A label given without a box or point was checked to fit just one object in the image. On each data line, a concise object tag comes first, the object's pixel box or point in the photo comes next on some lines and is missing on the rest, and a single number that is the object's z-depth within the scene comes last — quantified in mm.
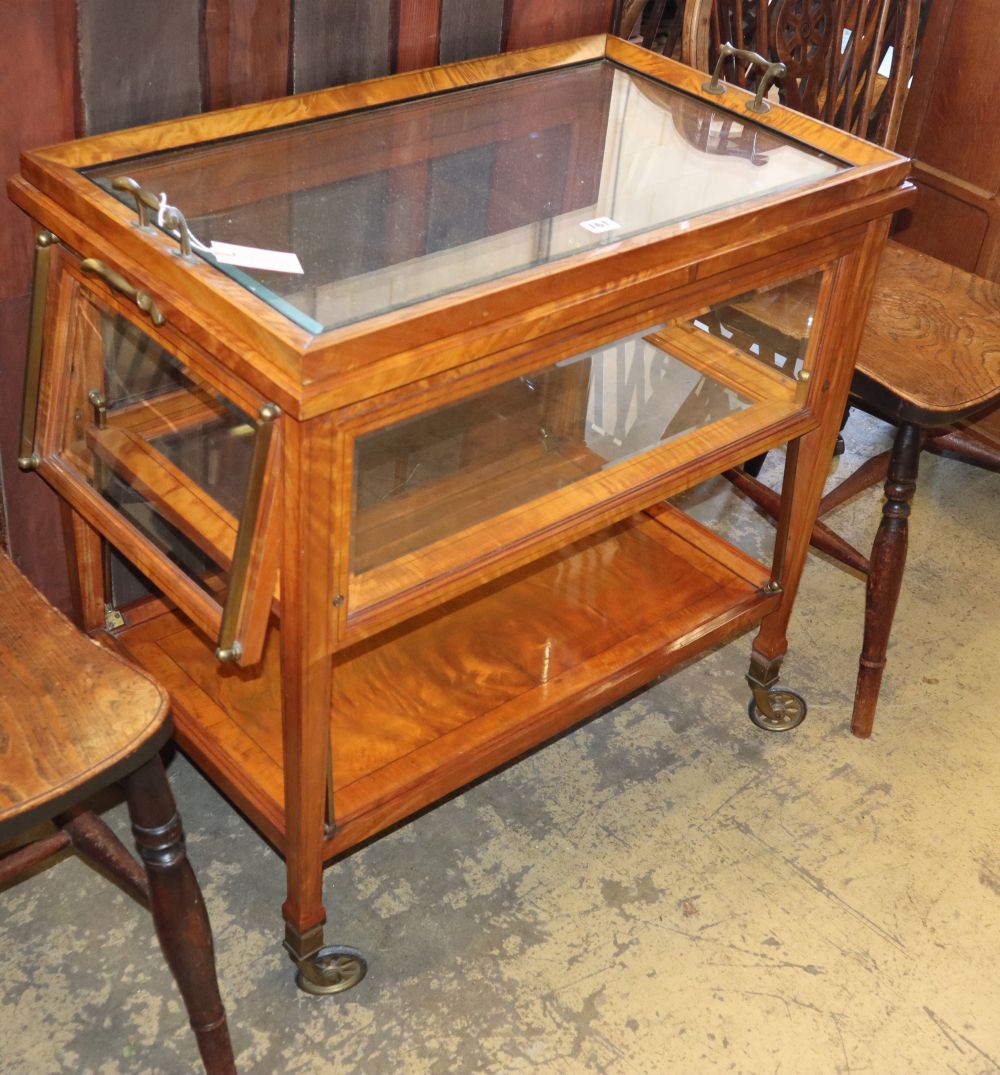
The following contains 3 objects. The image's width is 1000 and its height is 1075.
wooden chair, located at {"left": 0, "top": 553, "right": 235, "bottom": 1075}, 1419
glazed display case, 1472
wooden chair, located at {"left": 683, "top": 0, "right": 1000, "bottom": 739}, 2186
